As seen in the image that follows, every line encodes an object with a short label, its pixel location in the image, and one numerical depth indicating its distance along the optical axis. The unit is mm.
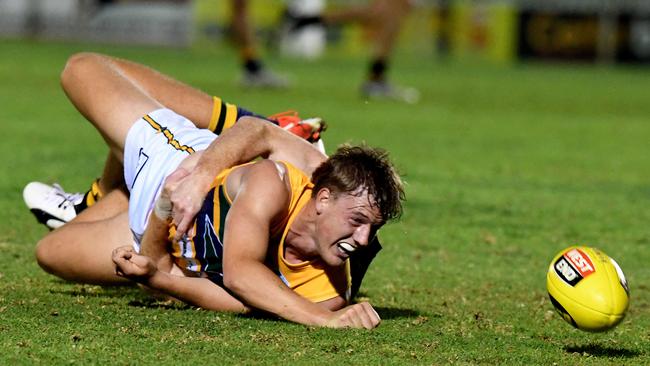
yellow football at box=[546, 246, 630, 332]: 8844
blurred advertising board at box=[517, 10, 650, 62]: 58187
